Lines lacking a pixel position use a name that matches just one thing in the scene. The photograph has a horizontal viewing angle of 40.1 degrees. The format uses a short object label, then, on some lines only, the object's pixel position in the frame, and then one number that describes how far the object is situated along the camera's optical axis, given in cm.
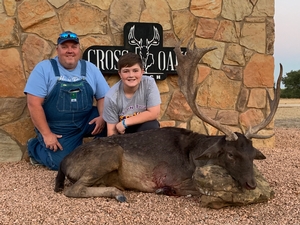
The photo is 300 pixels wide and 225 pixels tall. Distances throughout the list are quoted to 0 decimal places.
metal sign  647
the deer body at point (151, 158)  409
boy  498
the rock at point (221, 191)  370
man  547
